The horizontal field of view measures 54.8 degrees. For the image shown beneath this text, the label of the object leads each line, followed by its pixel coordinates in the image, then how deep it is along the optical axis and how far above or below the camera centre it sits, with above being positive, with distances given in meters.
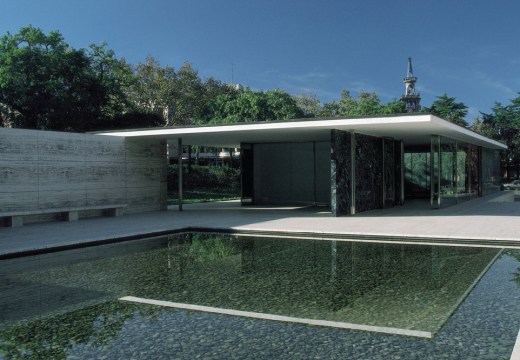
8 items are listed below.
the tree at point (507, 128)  50.53 +5.65
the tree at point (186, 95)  41.75 +7.57
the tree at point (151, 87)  40.72 +8.04
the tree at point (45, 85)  33.38 +6.93
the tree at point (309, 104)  54.44 +8.56
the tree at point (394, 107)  51.79 +7.75
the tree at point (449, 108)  58.94 +8.61
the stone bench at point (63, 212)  13.02 -0.71
